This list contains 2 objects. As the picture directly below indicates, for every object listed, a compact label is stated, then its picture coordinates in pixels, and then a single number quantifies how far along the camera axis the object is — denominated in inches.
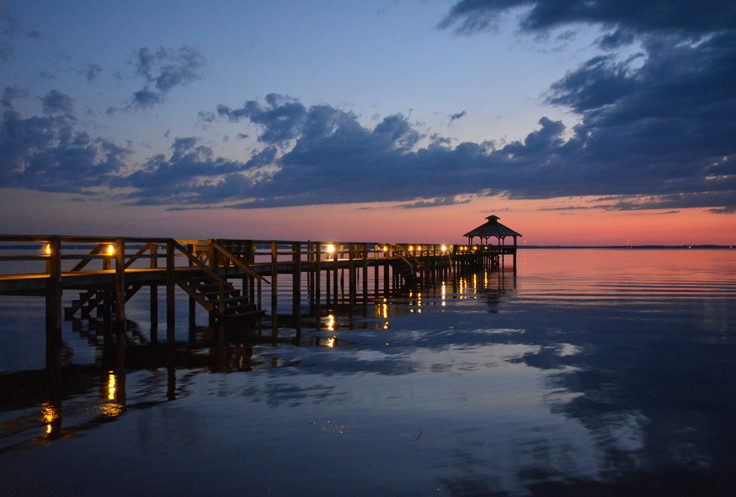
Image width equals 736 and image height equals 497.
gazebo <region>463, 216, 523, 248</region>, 2817.4
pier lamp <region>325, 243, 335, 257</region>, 1130.0
